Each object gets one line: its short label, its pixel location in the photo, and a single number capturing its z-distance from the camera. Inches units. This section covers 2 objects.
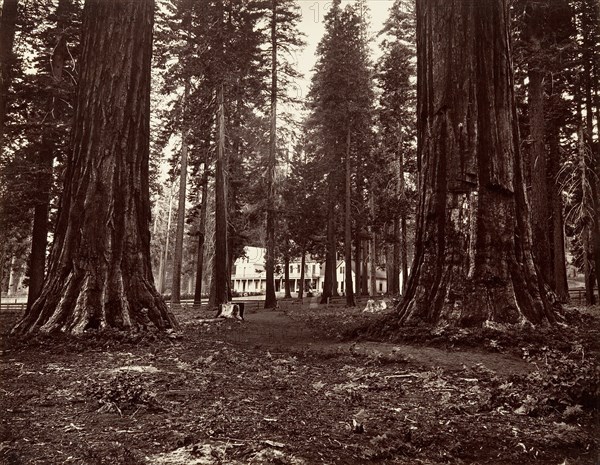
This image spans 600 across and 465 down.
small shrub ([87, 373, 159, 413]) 108.7
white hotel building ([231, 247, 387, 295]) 3186.5
